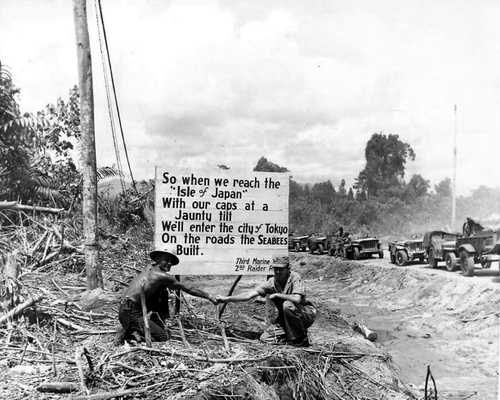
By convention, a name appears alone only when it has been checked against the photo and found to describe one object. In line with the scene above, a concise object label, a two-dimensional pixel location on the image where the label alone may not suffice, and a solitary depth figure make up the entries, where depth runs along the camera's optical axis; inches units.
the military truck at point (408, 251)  796.0
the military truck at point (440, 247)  657.6
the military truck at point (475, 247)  581.0
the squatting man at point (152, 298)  234.4
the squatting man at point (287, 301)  249.1
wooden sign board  281.6
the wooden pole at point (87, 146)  334.6
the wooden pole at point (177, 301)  266.3
